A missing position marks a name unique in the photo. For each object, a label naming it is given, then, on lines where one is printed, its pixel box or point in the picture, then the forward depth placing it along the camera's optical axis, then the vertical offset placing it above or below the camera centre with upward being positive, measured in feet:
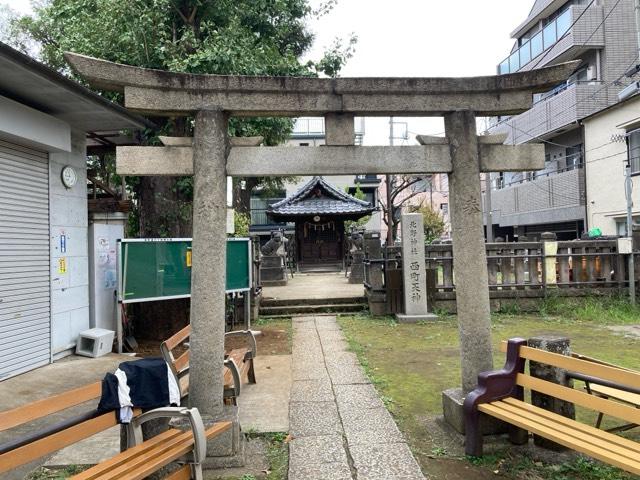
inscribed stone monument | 35.91 -1.65
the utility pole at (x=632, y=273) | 37.65 -2.43
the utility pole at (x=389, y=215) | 71.05 +5.53
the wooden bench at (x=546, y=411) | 10.40 -4.50
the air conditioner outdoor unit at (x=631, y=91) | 48.60 +16.11
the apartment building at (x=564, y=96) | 59.88 +20.34
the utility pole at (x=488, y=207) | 78.04 +6.79
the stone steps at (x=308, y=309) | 40.42 -5.09
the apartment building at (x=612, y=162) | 53.57 +10.01
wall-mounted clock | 26.09 +4.57
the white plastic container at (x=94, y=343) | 26.00 -4.91
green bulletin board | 26.68 -0.87
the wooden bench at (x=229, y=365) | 14.93 -4.39
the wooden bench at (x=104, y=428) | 8.95 -3.87
